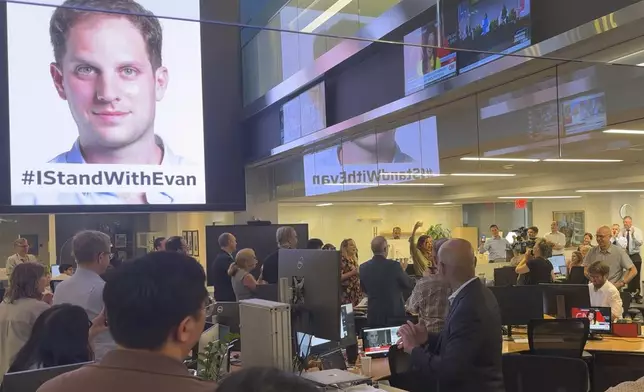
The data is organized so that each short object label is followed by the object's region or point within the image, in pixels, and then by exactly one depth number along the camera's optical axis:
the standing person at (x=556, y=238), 8.55
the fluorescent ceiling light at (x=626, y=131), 4.74
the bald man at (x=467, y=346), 2.67
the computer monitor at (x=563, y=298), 5.27
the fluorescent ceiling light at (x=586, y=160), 5.46
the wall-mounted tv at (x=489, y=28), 4.30
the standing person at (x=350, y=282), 6.68
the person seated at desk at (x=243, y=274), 5.56
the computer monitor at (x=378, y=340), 4.23
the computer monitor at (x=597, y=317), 5.14
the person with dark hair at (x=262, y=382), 0.89
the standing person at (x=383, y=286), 6.03
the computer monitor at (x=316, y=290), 2.67
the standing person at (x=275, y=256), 6.33
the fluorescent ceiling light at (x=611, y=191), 7.38
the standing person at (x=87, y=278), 3.45
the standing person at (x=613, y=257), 7.38
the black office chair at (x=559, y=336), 4.53
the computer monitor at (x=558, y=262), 8.96
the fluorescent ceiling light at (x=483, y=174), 6.81
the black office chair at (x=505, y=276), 7.41
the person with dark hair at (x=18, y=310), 3.67
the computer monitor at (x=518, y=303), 4.99
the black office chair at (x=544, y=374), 3.15
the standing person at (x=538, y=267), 7.30
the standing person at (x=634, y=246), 8.42
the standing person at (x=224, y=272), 6.98
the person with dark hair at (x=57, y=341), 2.81
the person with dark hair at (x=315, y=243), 7.47
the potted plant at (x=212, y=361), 2.55
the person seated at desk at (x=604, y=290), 5.44
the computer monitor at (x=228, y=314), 4.03
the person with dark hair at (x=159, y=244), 8.27
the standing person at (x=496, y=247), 9.38
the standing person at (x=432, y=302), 4.46
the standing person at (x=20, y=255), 8.91
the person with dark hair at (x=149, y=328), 1.33
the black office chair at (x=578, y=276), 7.87
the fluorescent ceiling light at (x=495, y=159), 5.82
